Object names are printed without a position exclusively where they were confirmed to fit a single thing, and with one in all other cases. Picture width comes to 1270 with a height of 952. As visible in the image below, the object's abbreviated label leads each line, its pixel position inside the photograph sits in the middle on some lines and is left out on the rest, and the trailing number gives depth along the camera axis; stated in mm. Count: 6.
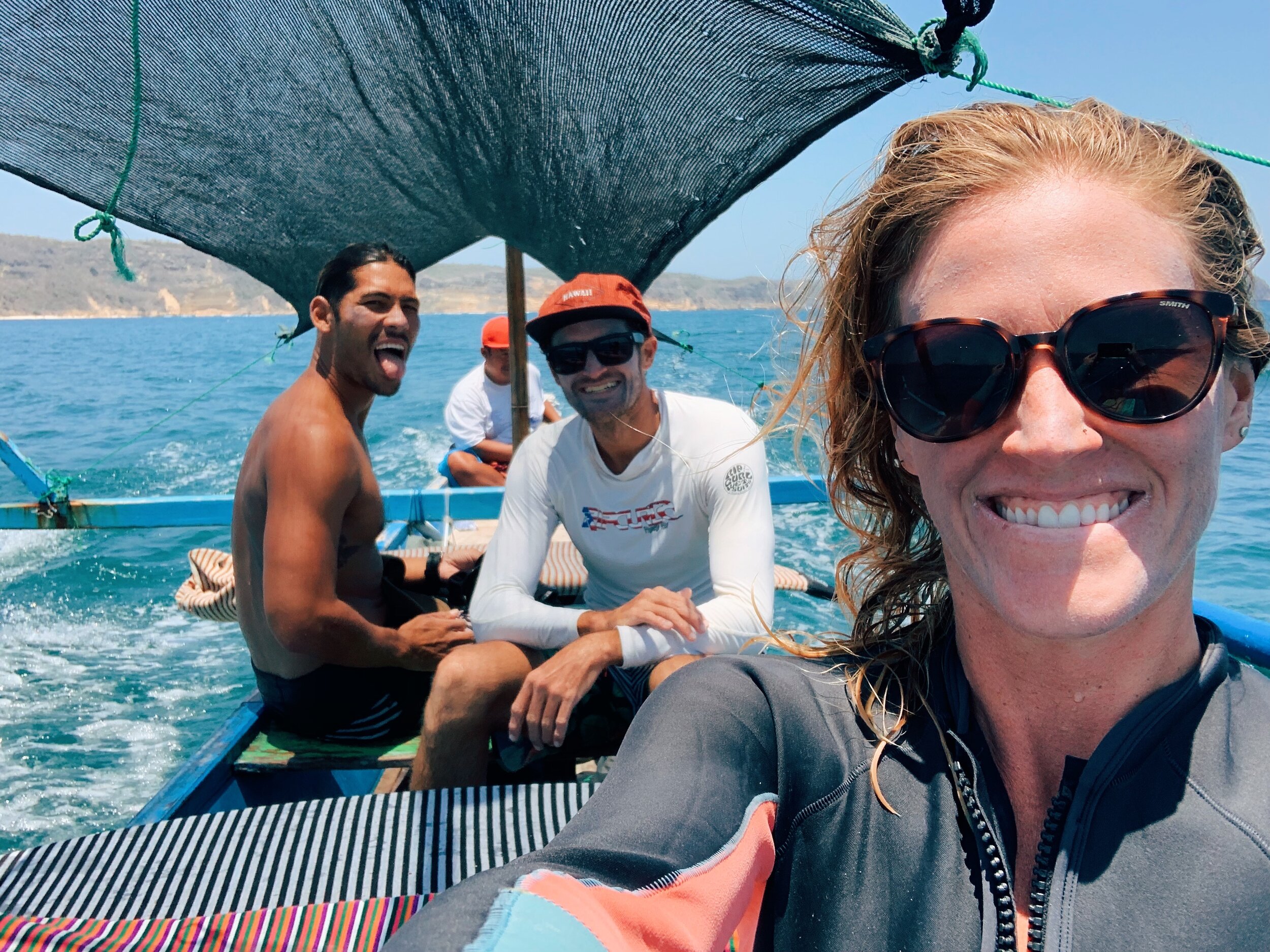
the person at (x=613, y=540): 2340
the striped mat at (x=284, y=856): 1453
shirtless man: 2516
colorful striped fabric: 1266
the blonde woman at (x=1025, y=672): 884
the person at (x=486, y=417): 6617
